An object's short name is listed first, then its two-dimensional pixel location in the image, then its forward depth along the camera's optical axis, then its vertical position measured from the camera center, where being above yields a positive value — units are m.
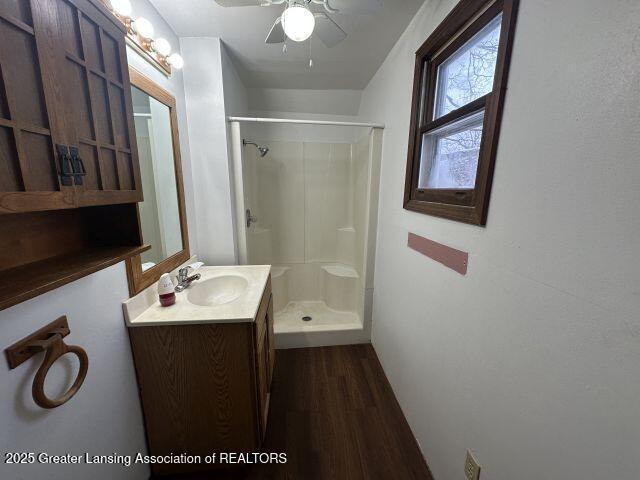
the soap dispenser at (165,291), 1.12 -0.48
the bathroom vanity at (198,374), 1.03 -0.83
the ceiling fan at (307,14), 0.90 +0.79
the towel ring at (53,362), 0.60 -0.48
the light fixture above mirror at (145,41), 0.87 +0.71
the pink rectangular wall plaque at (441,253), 0.96 -0.26
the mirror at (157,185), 1.12 +0.05
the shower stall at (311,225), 2.16 -0.33
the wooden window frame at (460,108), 0.76 +0.38
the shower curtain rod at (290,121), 1.66 +0.54
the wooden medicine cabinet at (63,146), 0.46 +0.11
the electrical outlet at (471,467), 0.87 -1.04
